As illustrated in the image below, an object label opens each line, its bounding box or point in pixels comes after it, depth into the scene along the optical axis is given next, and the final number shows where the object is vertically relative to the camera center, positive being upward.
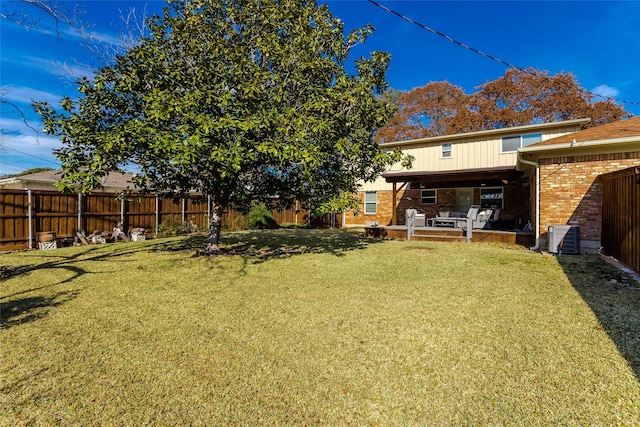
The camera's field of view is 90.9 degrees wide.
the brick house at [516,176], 8.70 +1.55
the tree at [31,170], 32.39 +4.24
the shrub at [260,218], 17.50 -0.33
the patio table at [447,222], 12.97 -0.30
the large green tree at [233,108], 5.81 +2.19
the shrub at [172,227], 13.19 -0.68
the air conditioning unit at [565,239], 8.35 -0.62
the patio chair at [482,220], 12.45 -0.19
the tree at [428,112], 27.45 +9.38
